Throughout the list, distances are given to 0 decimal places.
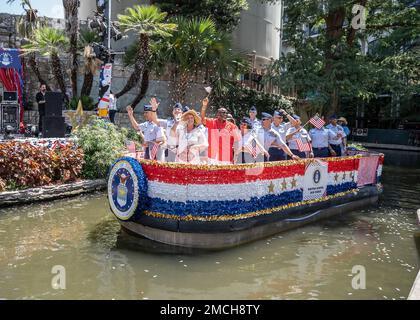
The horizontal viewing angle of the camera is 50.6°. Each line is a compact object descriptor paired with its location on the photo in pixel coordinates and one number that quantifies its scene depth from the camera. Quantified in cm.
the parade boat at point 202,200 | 697
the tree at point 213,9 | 2266
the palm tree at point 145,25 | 1722
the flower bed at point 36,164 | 1000
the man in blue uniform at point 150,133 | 824
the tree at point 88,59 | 1781
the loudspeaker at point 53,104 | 1302
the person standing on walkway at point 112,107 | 1624
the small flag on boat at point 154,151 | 824
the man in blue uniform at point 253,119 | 890
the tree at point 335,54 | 1681
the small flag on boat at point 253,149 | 811
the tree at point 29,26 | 1972
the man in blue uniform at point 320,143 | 1068
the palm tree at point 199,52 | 1794
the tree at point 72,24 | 1811
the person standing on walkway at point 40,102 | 1565
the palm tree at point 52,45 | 1798
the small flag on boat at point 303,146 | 945
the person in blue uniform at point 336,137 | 1152
